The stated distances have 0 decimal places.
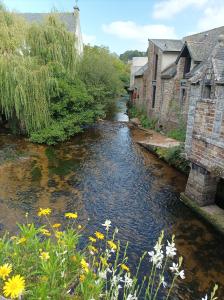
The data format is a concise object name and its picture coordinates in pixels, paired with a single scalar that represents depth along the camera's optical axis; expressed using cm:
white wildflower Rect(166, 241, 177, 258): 299
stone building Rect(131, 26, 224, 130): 1659
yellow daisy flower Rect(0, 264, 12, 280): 270
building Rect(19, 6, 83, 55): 2860
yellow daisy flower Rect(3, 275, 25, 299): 244
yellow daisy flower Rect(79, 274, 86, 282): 316
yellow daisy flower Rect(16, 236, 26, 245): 336
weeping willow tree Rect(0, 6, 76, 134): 1530
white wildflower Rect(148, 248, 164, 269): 294
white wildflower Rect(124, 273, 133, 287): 292
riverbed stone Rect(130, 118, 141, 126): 2378
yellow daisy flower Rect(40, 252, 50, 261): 302
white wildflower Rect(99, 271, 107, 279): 299
